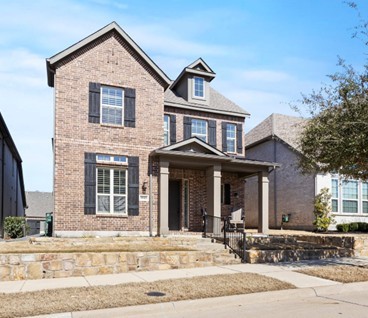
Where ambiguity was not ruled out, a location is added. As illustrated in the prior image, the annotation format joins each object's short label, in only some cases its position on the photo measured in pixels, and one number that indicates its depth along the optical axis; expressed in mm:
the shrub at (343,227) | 23500
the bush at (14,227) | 18594
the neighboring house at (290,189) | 24797
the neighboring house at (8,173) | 22344
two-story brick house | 16609
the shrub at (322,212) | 23391
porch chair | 19844
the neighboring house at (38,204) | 54228
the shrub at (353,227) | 23703
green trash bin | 18439
